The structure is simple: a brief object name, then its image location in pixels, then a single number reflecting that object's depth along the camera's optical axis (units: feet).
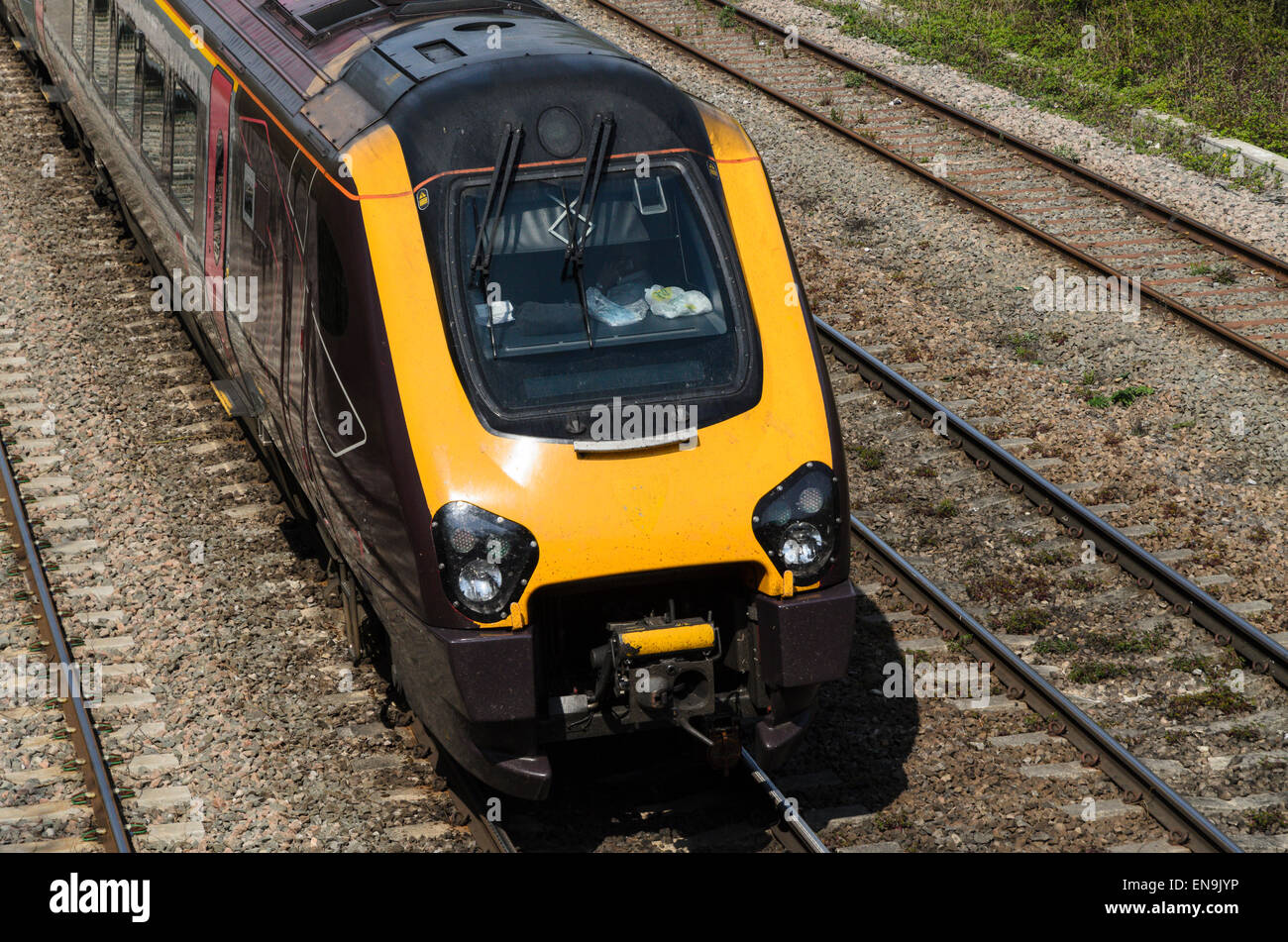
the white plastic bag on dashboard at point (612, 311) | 45.57
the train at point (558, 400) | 41.98
